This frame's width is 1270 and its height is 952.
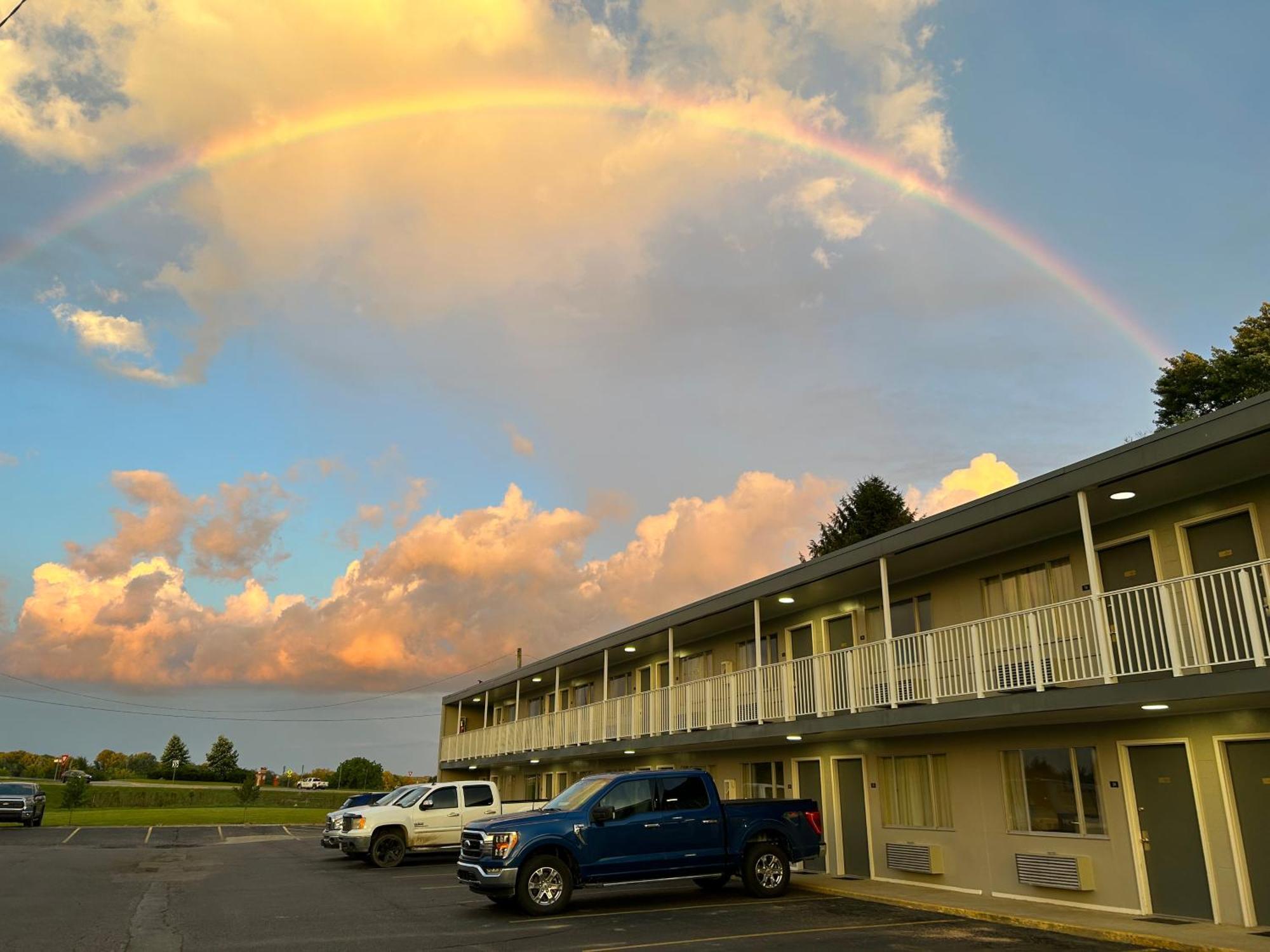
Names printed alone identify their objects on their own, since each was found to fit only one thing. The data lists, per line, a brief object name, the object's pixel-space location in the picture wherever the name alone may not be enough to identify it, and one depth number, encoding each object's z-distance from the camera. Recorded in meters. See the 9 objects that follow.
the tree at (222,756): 108.88
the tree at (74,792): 42.56
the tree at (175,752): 106.38
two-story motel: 11.45
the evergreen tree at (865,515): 52.50
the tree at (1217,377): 36.62
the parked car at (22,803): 33.06
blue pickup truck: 12.69
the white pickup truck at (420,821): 20.38
